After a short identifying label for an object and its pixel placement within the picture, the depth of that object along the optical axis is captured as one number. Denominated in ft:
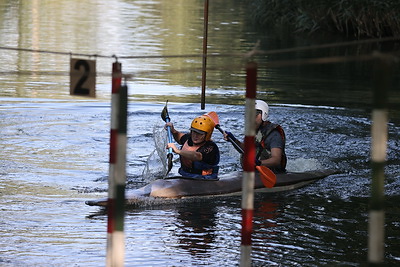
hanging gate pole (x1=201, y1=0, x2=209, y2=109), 85.51
